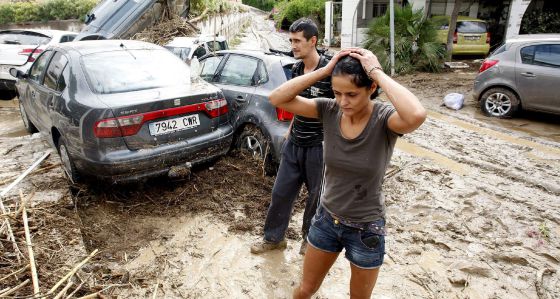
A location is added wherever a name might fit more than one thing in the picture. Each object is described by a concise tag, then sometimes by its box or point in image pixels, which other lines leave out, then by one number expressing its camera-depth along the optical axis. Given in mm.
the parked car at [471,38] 13969
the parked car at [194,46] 8841
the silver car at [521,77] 7059
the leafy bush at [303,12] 26219
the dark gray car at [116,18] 10531
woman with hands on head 1816
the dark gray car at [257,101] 4477
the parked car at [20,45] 8734
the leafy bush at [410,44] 12289
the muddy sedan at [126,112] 3750
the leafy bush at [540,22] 15125
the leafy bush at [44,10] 17766
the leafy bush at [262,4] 53369
